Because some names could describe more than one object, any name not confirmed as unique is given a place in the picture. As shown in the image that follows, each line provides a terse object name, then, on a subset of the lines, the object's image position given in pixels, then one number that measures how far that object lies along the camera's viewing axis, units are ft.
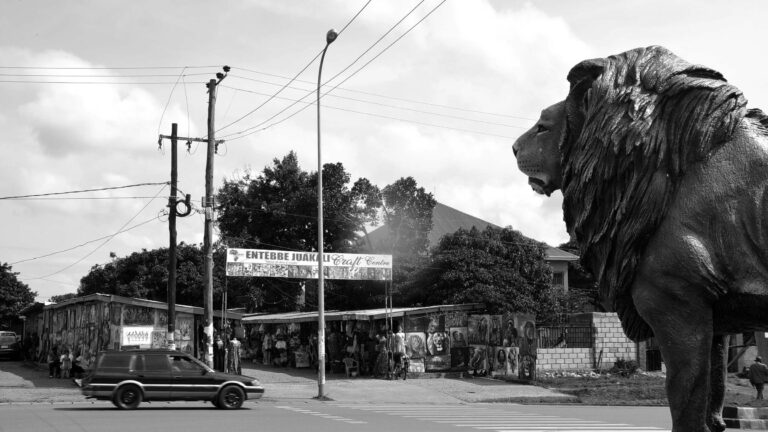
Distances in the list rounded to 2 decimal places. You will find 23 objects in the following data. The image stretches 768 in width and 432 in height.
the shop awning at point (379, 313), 104.99
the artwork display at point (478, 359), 106.11
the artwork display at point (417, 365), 105.91
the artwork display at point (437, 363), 106.63
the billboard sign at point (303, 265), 103.50
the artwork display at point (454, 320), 107.76
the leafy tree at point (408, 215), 172.76
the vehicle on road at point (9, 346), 170.60
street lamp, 85.81
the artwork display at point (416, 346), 105.70
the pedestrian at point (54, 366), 116.06
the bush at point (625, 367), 99.50
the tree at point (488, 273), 127.34
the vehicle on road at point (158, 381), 69.62
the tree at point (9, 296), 226.58
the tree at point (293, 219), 177.17
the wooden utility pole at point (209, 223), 93.66
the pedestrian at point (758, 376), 69.31
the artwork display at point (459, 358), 107.65
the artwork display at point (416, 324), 106.11
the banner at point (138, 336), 106.89
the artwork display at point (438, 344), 106.63
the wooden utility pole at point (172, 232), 100.78
